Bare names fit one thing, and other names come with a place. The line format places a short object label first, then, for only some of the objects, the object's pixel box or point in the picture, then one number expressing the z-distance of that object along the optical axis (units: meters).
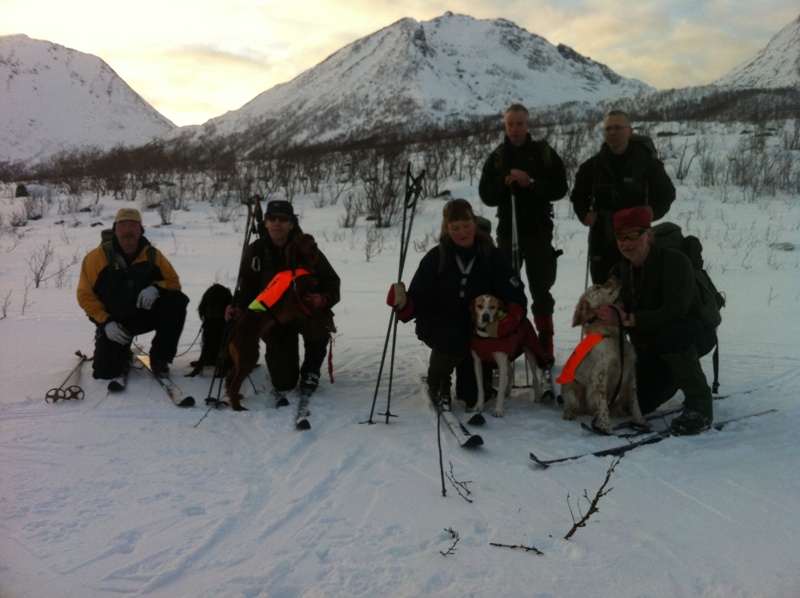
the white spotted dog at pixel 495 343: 4.16
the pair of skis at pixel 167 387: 4.37
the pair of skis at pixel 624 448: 3.37
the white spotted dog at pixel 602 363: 3.88
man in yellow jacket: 4.75
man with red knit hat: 3.78
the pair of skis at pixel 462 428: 3.60
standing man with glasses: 4.62
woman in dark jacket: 4.30
